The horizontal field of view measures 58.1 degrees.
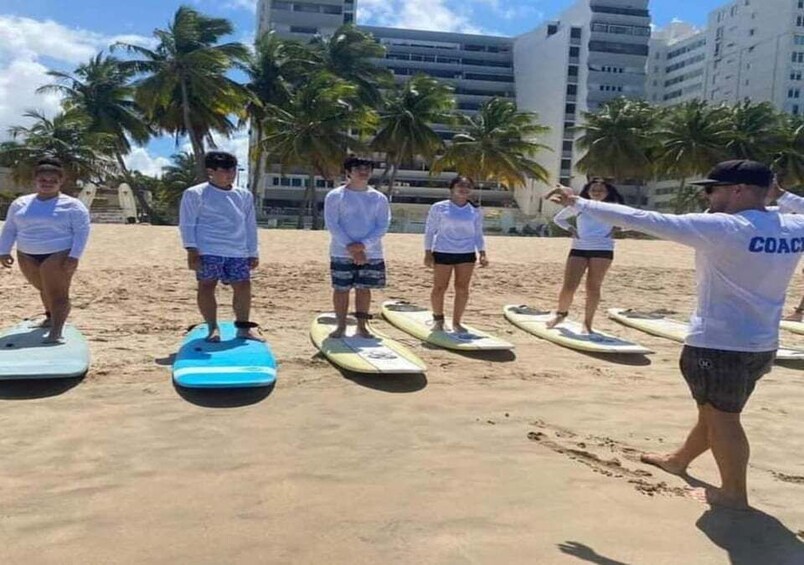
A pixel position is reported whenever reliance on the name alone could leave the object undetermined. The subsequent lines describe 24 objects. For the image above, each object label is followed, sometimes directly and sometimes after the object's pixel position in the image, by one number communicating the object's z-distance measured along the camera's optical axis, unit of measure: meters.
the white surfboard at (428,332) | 6.84
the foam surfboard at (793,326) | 8.80
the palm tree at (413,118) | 46.50
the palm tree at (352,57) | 48.47
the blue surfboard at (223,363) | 4.98
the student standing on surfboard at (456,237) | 7.21
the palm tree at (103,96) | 43.81
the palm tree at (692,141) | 50.16
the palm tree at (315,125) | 40.78
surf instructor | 3.15
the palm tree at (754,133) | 51.66
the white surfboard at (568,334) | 7.09
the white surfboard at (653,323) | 8.35
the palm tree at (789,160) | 52.28
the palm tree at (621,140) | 54.06
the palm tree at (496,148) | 49.28
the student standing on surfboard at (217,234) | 5.99
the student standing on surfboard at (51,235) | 5.99
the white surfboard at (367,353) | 5.61
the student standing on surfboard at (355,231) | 6.48
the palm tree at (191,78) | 38.81
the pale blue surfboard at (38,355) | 4.99
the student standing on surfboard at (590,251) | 7.42
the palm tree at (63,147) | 39.38
